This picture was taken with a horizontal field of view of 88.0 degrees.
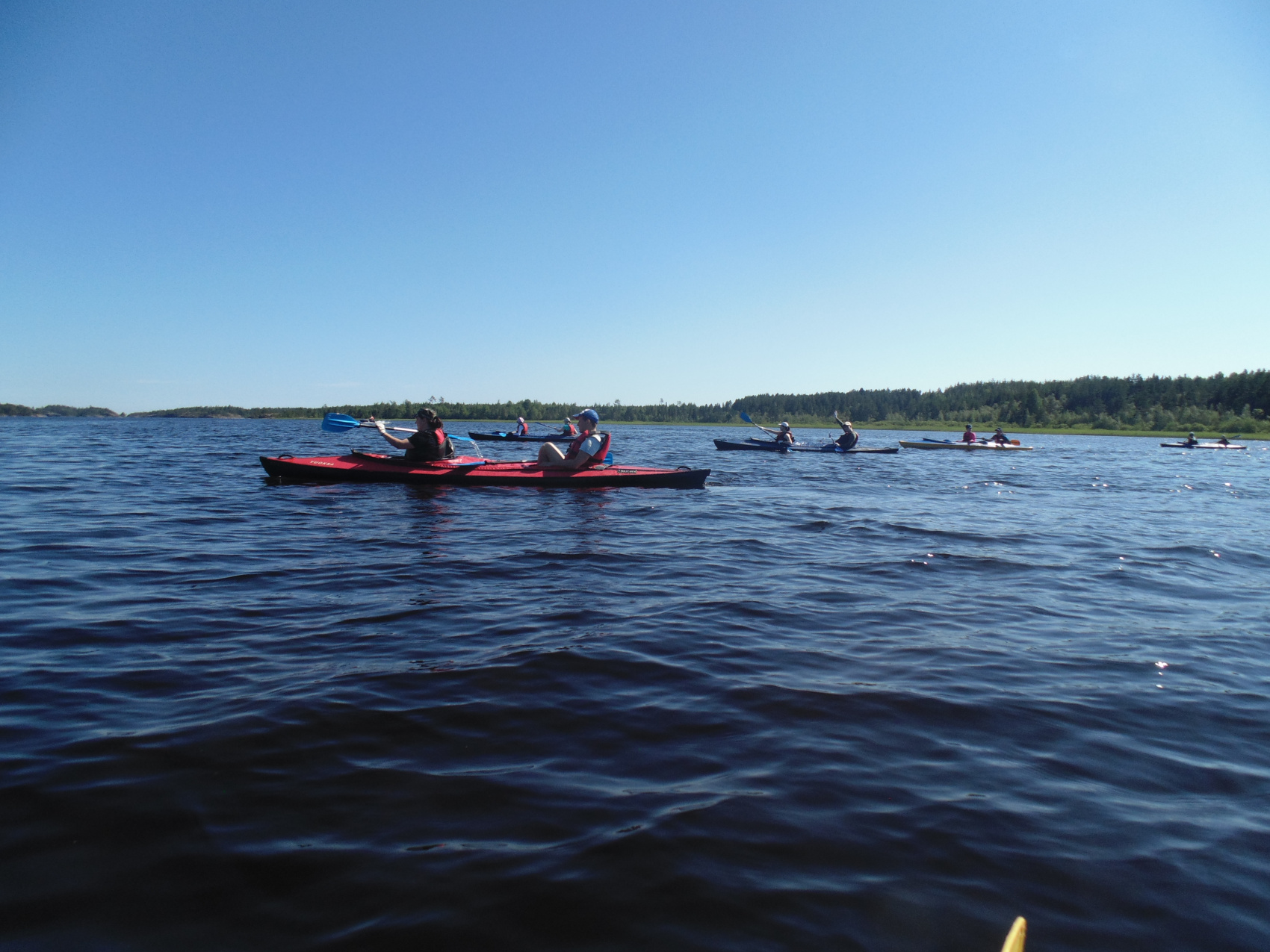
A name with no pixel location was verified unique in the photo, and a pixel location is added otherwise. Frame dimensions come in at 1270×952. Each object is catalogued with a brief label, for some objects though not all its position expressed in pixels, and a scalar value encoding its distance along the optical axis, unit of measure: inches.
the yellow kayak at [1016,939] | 61.1
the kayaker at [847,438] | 1262.3
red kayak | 596.7
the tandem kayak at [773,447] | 1261.1
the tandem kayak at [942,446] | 1606.8
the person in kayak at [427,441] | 596.7
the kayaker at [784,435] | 1288.1
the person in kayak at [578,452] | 609.0
